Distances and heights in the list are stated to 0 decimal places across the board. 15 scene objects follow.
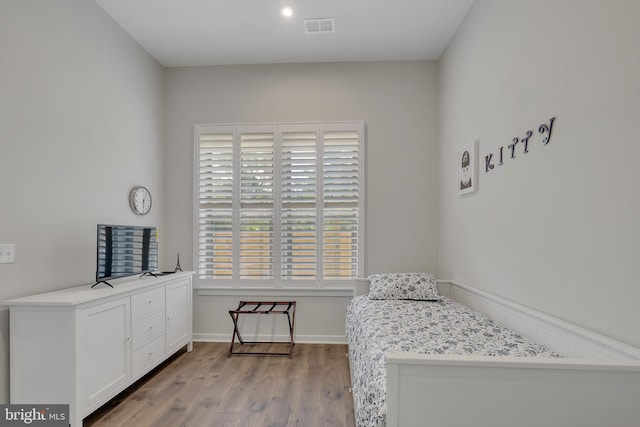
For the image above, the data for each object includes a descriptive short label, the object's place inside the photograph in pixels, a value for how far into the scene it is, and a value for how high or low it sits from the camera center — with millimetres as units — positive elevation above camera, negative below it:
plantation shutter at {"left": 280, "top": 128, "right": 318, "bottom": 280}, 3787 +232
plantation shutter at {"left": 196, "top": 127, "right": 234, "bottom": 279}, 3855 +244
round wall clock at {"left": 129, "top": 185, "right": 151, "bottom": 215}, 3293 +242
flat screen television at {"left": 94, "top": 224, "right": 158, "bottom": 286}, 2508 -208
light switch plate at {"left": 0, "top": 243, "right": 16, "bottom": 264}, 2029 -166
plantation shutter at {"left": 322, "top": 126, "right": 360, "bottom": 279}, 3770 +243
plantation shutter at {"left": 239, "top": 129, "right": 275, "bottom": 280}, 3830 +200
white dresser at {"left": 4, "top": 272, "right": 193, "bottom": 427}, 2039 -749
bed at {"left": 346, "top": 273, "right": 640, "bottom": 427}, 1087 -523
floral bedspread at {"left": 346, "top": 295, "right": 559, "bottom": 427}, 1575 -647
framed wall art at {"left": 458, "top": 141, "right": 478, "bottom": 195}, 2754 +476
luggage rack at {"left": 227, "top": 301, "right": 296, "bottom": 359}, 3480 -893
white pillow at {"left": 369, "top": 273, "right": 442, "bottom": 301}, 3102 -553
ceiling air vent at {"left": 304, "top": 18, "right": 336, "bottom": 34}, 3068 +1787
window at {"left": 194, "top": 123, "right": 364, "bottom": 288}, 3779 +223
